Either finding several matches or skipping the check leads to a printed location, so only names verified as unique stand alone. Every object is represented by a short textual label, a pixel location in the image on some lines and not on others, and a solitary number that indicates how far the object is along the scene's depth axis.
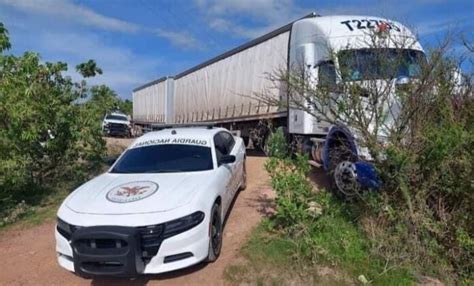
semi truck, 5.96
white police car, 4.12
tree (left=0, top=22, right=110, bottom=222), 7.73
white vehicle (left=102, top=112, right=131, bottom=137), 28.93
